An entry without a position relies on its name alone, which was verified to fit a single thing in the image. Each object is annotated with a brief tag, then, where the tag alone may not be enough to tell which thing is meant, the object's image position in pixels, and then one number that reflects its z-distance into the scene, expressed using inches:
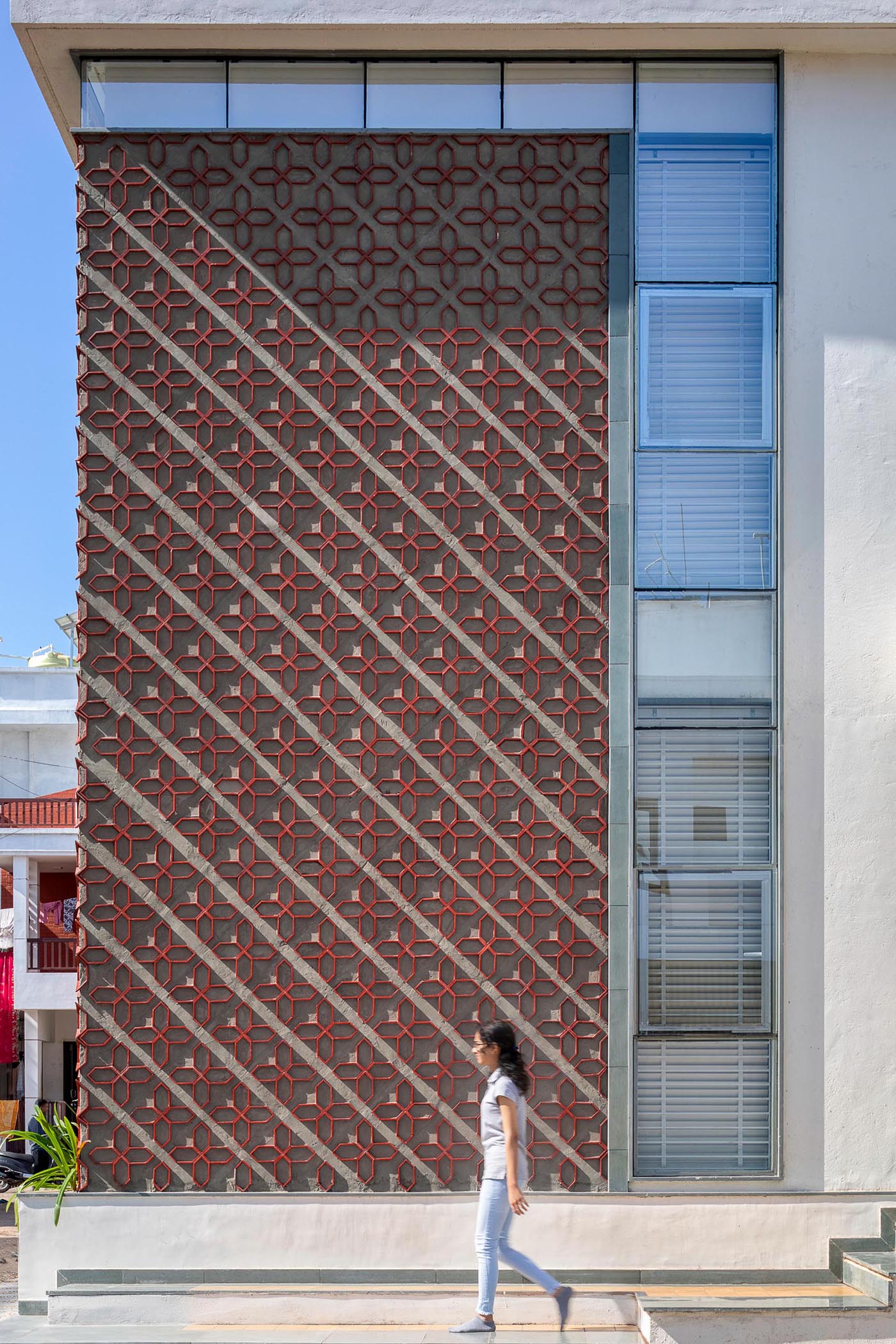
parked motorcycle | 744.3
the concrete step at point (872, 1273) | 278.2
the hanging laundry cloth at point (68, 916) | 912.3
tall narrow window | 315.0
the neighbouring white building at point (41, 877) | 880.9
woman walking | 259.4
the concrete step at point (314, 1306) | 290.7
